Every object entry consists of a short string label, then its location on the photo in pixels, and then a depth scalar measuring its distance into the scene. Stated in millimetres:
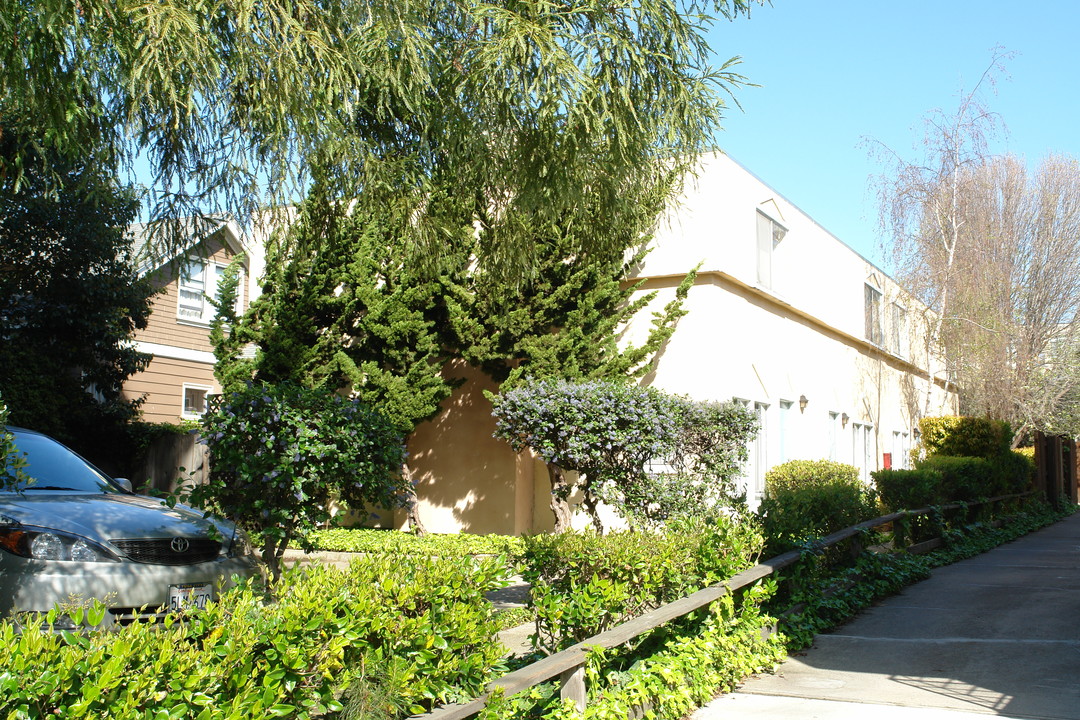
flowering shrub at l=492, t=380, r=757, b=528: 11930
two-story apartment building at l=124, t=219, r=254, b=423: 22375
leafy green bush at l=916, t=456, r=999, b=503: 17062
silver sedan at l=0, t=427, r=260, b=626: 6043
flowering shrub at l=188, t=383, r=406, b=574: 7430
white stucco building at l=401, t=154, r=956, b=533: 15812
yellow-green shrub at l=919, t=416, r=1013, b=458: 21344
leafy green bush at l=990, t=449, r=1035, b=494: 20781
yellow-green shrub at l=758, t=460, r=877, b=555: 8750
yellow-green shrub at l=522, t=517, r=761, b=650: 5941
